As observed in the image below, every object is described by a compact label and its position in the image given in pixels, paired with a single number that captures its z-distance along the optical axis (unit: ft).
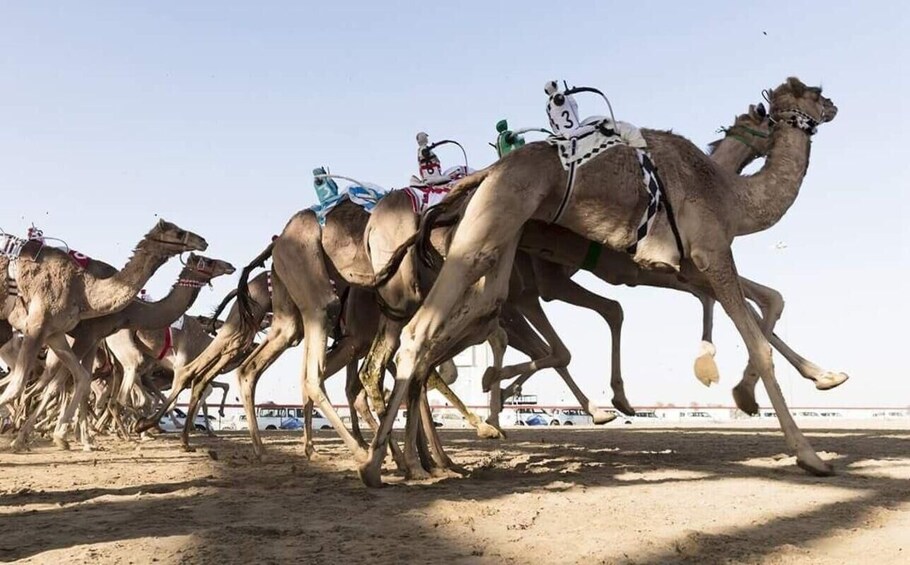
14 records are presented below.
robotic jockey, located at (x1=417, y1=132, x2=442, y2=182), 32.04
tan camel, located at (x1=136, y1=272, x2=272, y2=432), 41.63
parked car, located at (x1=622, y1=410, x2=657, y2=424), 140.21
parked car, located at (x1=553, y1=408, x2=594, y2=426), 132.36
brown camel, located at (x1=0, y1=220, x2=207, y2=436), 40.14
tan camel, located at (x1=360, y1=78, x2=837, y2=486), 21.77
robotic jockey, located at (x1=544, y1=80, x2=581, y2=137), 23.49
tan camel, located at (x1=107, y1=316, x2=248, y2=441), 55.62
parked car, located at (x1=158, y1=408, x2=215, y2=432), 95.66
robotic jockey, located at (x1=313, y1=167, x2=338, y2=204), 30.72
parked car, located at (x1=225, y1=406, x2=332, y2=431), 120.57
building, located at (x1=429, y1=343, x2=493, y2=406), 160.26
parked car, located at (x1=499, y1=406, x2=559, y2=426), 128.67
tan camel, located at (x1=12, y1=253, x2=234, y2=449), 45.96
